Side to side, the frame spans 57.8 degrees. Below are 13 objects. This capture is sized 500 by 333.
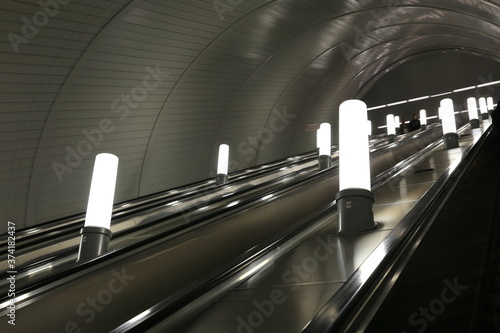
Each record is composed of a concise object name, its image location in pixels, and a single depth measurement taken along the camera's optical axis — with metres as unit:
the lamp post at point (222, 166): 10.35
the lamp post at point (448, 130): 8.77
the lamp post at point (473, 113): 12.75
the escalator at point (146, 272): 3.08
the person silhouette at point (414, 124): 20.38
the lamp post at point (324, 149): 9.73
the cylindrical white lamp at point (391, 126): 16.83
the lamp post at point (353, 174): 3.38
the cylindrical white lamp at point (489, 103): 19.04
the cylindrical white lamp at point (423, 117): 19.69
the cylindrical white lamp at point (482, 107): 17.20
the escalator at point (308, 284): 1.95
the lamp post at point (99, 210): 4.14
